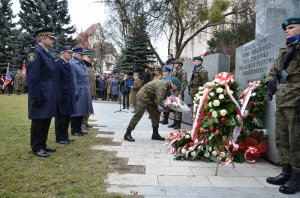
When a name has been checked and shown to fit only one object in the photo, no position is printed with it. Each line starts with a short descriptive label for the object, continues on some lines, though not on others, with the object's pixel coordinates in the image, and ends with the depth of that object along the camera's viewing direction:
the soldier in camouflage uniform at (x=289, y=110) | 3.25
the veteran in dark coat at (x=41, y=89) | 4.23
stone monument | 4.46
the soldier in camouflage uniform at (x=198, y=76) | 6.90
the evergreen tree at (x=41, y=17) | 24.92
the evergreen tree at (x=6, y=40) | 25.10
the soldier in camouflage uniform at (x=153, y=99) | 5.30
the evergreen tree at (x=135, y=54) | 17.65
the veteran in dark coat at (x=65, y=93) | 5.20
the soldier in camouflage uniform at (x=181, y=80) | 7.56
